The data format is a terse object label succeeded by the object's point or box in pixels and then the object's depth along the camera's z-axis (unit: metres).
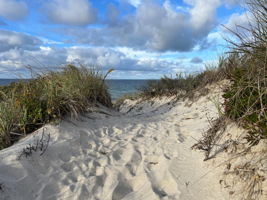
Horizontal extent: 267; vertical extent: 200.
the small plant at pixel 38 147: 2.81
